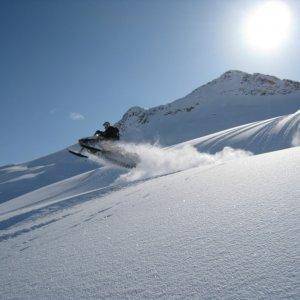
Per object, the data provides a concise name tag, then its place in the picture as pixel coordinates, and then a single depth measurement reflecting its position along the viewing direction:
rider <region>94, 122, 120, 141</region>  17.89
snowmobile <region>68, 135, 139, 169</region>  17.86
